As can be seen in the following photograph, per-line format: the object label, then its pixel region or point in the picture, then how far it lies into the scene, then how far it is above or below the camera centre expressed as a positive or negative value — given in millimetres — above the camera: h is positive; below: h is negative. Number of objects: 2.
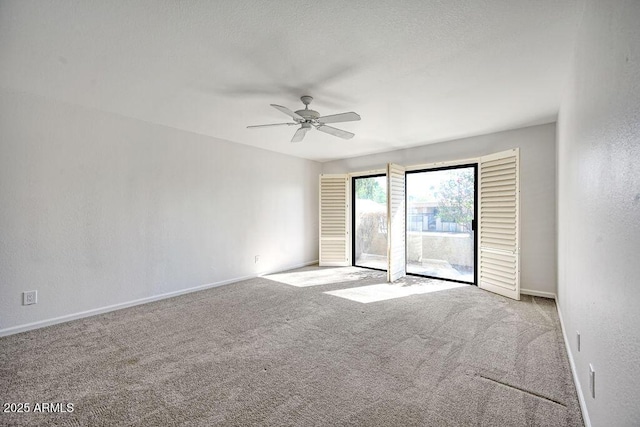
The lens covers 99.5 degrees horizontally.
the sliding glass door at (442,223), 4551 -135
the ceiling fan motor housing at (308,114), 2775 +1047
